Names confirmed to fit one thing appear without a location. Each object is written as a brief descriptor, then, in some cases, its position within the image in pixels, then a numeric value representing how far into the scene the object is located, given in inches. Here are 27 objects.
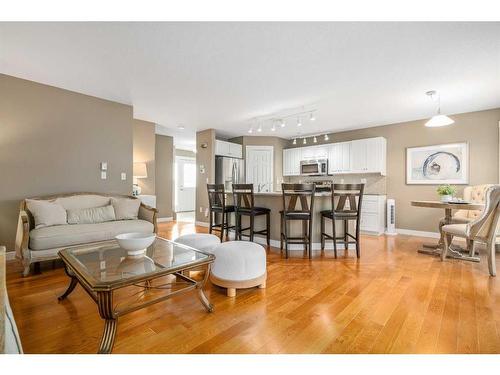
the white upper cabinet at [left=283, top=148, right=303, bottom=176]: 245.1
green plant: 131.0
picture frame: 165.0
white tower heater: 185.8
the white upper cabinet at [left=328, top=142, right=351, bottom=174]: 209.2
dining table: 112.8
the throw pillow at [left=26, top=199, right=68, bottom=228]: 104.5
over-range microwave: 223.8
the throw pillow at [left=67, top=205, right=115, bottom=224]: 116.3
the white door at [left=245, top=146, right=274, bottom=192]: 244.5
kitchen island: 137.2
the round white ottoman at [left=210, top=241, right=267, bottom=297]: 80.5
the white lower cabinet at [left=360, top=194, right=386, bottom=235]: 180.5
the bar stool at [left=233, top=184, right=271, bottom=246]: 135.9
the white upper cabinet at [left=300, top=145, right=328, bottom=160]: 226.1
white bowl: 66.9
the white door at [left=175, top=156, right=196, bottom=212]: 318.7
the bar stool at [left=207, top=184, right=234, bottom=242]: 147.3
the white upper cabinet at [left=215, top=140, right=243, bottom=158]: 223.0
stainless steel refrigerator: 221.9
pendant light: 124.3
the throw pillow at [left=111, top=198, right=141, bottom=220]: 130.9
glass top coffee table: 50.8
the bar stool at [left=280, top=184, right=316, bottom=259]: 120.1
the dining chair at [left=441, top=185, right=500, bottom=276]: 98.2
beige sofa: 96.3
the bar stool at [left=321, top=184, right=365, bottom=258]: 121.4
